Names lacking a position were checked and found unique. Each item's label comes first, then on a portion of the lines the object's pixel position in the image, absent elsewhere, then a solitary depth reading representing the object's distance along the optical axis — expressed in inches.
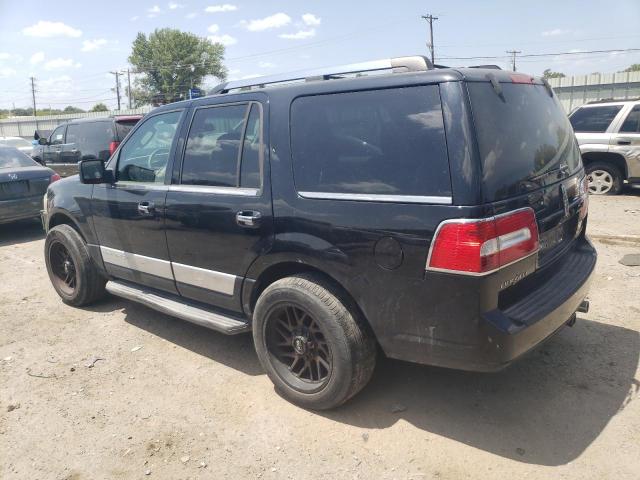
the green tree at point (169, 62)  2869.1
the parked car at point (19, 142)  695.1
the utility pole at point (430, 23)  1872.5
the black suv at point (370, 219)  98.4
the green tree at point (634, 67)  2256.4
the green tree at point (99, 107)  3024.1
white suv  370.6
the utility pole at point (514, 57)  2045.5
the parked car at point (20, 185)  319.9
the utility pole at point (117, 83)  2891.0
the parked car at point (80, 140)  399.5
